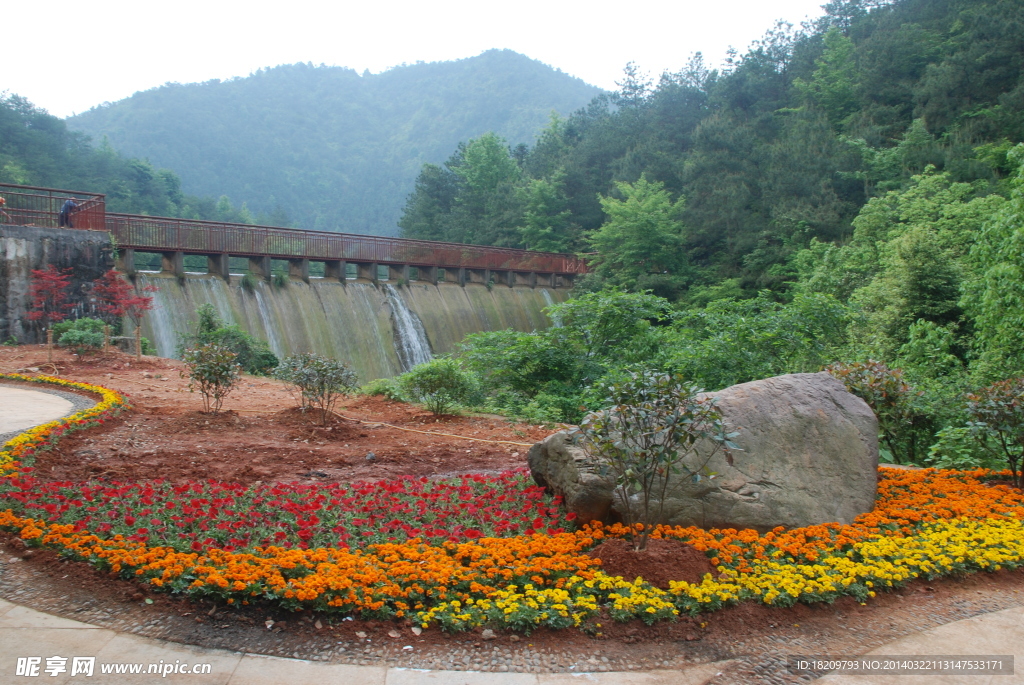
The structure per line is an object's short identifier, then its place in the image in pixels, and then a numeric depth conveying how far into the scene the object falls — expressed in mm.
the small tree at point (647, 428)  4023
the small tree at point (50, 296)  13672
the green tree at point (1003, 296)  9414
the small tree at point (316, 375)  8680
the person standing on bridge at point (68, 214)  15555
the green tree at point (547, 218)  34156
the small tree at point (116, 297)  14523
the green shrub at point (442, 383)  10359
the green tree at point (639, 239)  27688
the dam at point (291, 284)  14633
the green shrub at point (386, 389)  11156
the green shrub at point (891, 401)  7488
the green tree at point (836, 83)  30031
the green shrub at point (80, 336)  12703
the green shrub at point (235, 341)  14719
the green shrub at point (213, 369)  8641
